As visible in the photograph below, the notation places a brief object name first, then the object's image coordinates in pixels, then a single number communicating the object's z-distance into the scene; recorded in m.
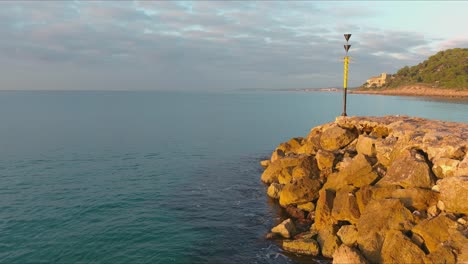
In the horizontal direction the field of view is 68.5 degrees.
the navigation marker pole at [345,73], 37.16
